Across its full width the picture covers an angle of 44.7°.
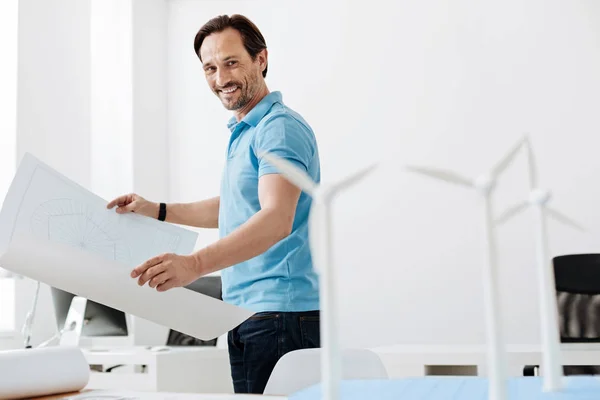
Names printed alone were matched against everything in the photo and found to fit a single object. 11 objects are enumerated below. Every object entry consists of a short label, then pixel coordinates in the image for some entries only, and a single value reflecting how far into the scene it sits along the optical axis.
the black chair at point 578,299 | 3.10
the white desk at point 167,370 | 3.20
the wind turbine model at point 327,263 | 0.66
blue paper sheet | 0.85
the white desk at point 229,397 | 1.15
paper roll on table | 1.24
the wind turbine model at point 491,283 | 0.67
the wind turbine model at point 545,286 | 0.84
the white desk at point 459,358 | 2.55
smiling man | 1.43
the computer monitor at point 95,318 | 3.69
